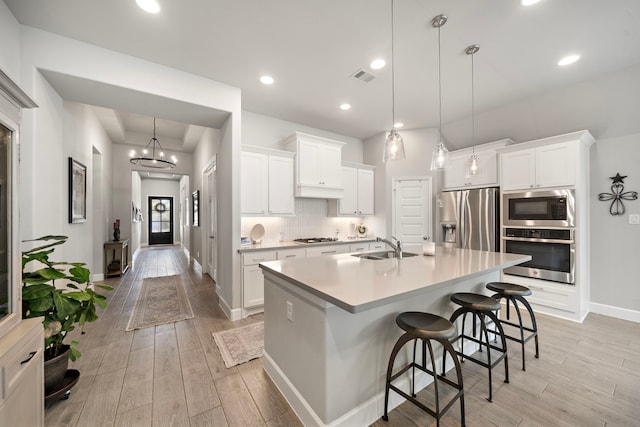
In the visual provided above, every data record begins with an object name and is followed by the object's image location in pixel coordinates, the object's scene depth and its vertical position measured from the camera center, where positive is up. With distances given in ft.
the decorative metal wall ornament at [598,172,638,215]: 10.55 +0.73
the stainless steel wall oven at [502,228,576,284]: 10.69 -1.69
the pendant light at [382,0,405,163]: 7.66 +2.00
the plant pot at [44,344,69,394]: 5.77 -3.65
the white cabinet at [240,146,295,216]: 12.45 +1.66
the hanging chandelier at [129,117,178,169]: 18.04 +4.86
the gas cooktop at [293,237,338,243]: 14.46 -1.54
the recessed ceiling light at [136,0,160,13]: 6.74 +5.65
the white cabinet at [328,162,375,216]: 16.35 +1.44
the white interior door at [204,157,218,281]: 15.55 -0.26
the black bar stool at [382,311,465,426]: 4.81 -2.32
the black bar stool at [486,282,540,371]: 7.54 -2.37
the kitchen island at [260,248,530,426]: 4.91 -2.50
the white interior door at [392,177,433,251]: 15.84 +0.22
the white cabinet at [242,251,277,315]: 11.08 -2.94
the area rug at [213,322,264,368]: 7.87 -4.47
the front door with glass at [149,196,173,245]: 37.91 -0.87
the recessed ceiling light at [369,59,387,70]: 9.41 +5.67
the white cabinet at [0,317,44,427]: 3.59 -2.51
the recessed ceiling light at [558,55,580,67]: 9.19 +5.66
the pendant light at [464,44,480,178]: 8.64 +2.19
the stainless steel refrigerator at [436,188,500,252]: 12.86 -0.27
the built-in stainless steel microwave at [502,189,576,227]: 10.63 +0.20
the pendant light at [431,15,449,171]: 8.54 +1.87
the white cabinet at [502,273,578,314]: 10.61 -3.57
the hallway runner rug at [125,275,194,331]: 10.63 -4.43
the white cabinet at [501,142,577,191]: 10.71 +2.07
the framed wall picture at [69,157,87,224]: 11.77 +1.16
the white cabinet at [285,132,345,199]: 13.94 +2.77
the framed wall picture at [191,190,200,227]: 21.29 +0.59
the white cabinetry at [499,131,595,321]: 10.51 +1.35
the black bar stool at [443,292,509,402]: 6.27 -2.37
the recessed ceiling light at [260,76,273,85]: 10.54 +5.68
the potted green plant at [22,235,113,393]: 5.11 -2.00
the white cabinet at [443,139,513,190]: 13.01 +2.46
